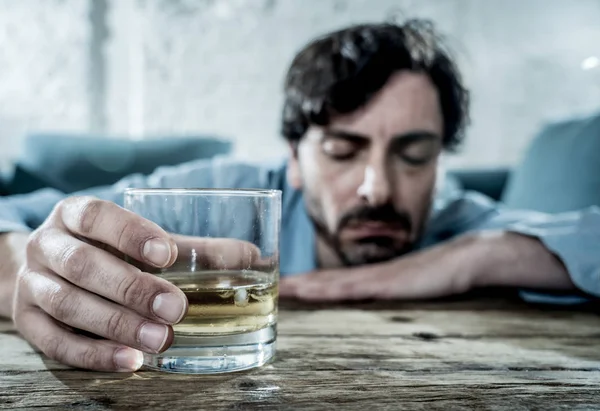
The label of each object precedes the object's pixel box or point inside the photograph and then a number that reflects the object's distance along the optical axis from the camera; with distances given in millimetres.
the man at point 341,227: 458
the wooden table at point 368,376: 399
